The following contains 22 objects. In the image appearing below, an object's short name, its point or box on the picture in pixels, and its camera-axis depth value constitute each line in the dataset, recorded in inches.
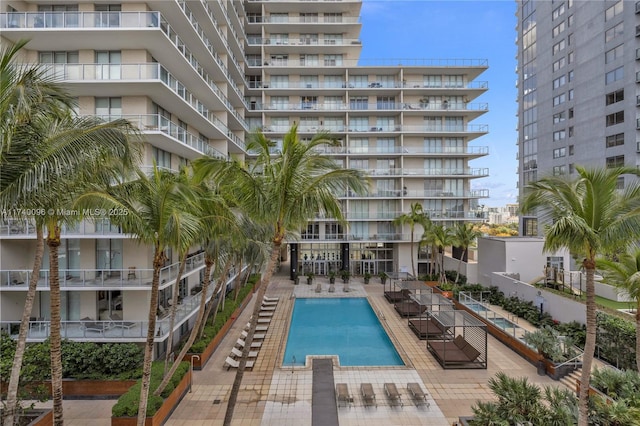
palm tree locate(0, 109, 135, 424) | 256.2
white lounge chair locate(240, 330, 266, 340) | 738.2
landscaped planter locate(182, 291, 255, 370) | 598.5
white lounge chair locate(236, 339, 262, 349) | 684.1
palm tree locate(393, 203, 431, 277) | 1239.5
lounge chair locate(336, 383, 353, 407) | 484.1
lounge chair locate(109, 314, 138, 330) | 585.4
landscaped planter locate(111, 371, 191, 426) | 398.6
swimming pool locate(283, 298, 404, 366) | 679.7
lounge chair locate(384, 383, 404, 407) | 482.0
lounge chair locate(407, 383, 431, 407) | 479.5
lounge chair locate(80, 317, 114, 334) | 580.4
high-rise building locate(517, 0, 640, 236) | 1283.2
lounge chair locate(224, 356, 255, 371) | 597.0
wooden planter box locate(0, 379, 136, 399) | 502.9
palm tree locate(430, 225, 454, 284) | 1135.6
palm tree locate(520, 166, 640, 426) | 311.7
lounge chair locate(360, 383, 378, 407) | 480.1
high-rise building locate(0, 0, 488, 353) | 882.8
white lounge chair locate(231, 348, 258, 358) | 635.5
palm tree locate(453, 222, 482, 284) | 1118.4
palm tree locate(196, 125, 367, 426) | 355.6
